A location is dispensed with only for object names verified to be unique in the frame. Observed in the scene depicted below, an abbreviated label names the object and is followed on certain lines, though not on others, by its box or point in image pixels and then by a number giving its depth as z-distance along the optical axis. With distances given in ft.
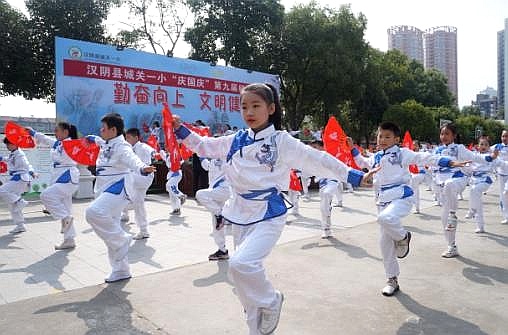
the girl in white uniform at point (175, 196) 33.22
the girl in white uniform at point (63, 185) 21.91
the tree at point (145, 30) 78.07
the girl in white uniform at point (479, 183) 25.77
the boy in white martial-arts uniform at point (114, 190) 15.94
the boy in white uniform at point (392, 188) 14.84
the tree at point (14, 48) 60.59
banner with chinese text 45.42
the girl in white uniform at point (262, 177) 9.99
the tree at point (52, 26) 62.90
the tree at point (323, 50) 77.82
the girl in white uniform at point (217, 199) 19.47
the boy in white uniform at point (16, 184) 26.35
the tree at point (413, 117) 109.41
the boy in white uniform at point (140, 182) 24.98
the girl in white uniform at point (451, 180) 19.89
